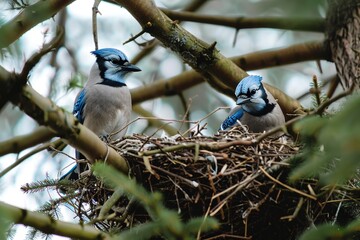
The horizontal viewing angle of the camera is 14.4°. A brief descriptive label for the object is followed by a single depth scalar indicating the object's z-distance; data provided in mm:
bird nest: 7723
